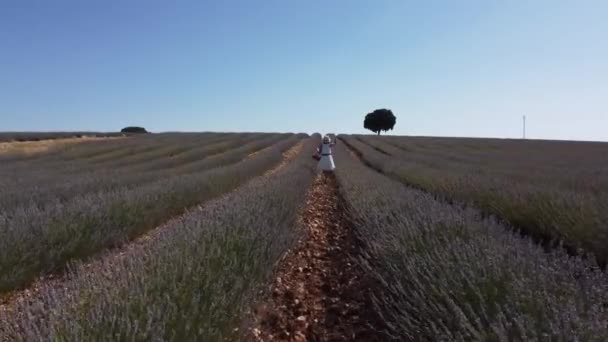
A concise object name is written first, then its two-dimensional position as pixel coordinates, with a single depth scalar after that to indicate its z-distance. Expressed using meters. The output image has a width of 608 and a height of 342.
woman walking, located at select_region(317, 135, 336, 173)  15.07
